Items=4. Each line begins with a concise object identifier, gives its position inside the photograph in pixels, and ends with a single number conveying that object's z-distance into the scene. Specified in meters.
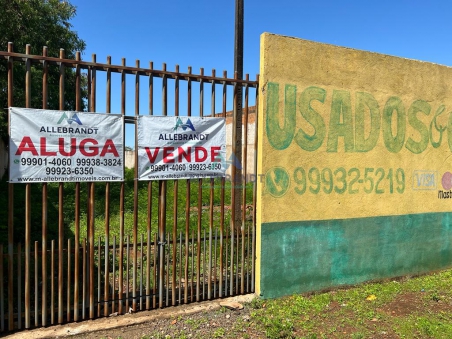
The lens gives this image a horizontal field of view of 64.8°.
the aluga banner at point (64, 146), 3.39
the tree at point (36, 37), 10.36
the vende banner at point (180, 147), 3.93
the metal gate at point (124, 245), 3.45
